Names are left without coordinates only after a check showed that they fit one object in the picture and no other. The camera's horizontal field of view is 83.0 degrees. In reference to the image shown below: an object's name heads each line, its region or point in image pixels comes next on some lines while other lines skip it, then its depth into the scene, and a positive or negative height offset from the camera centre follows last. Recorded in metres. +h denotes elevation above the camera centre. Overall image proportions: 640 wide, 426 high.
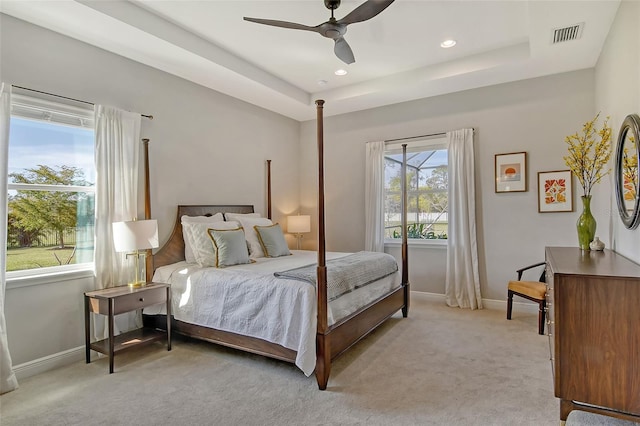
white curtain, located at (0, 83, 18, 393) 2.55 -0.10
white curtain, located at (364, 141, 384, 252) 5.23 +0.25
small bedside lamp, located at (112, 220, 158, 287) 3.07 -0.17
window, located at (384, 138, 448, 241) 5.00 +0.34
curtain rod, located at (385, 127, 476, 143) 4.81 +1.06
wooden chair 3.53 -0.80
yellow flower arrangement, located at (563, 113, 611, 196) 3.02 +0.46
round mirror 2.22 +0.27
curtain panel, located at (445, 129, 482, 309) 4.54 -0.19
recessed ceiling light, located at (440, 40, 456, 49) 3.66 +1.74
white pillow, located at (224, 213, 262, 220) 4.39 +0.00
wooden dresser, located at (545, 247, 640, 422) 1.84 -0.67
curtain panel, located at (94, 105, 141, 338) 3.22 +0.32
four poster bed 2.58 -0.74
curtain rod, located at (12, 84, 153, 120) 2.81 +1.02
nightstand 2.85 -0.74
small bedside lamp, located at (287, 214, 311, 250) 5.45 -0.14
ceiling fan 2.43 +1.41
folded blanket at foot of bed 2.82 -0.50
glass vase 2.99 -0.13
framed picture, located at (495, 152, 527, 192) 4.32 +0.49
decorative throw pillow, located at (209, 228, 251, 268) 3.45 -0.32
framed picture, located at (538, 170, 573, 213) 4.07 +0.24
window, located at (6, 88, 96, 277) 2.84 +0.27
